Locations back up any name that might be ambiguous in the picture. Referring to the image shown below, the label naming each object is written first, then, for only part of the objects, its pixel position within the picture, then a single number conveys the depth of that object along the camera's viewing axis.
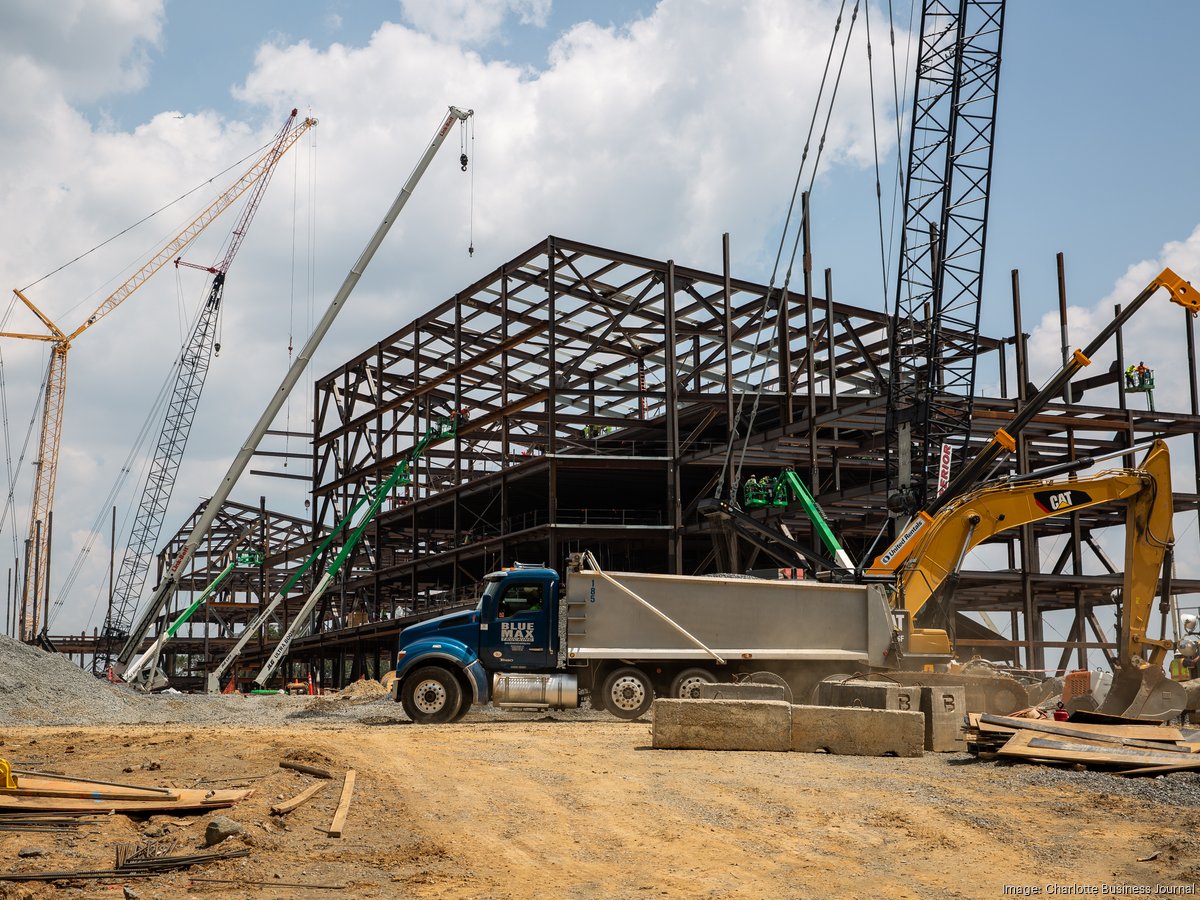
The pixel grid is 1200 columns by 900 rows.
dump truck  21.73
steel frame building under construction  40.09
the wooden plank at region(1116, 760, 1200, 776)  13.49
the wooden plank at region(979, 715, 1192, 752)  14.94
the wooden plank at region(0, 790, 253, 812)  10.21
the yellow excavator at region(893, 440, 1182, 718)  20.64
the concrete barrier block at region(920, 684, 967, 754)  16.59
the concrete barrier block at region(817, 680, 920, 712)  16.95
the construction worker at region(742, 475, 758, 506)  41.38
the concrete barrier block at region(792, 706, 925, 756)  15.55
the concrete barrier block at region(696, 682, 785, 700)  17.64
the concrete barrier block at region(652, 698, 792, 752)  15.71
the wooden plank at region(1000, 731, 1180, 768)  13.96
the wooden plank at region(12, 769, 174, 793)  10.94
